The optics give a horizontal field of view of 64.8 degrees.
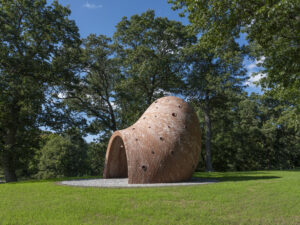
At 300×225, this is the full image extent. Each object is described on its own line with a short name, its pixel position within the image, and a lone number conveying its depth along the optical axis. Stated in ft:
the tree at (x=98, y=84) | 73.97
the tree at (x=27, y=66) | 53.57
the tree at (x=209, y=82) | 75.15
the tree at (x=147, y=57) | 72.02
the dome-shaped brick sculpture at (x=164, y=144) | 36.63
